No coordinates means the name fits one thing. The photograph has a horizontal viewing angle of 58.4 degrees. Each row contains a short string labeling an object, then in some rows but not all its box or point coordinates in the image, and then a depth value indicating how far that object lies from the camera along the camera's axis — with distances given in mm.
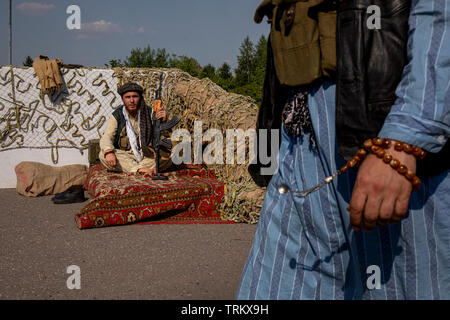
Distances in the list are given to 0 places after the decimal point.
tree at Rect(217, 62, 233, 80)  31358
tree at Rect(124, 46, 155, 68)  21078
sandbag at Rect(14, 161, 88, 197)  6818
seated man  6363
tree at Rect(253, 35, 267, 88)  35612
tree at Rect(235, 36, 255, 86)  40000
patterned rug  4773
